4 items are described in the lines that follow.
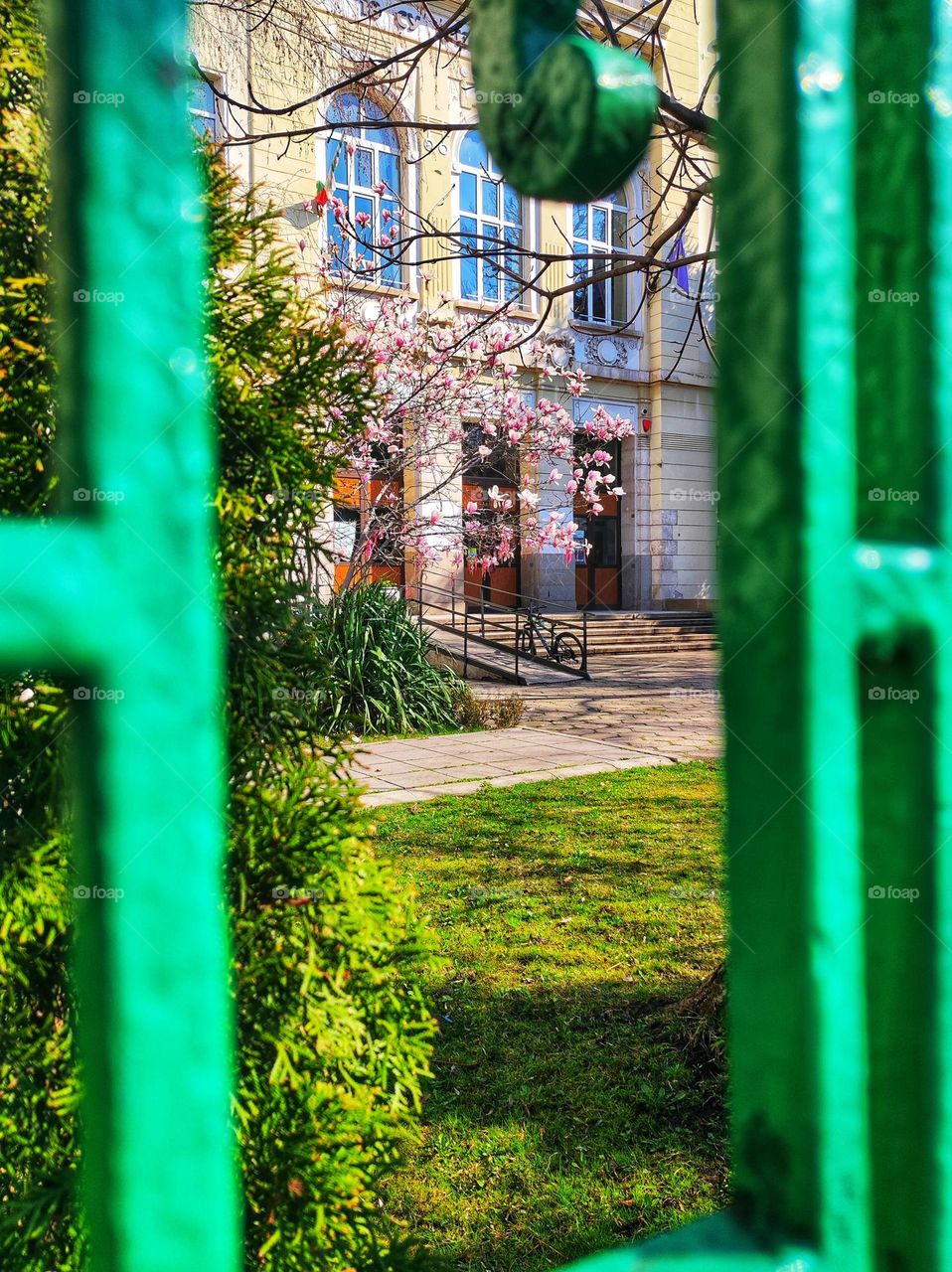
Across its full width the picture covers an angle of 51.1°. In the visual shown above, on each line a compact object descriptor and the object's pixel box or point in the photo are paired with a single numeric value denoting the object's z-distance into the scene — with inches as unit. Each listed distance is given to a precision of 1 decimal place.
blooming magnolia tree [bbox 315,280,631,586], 380.2
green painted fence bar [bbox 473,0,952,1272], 20.0
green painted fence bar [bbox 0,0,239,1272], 13.4
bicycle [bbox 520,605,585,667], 539.8
